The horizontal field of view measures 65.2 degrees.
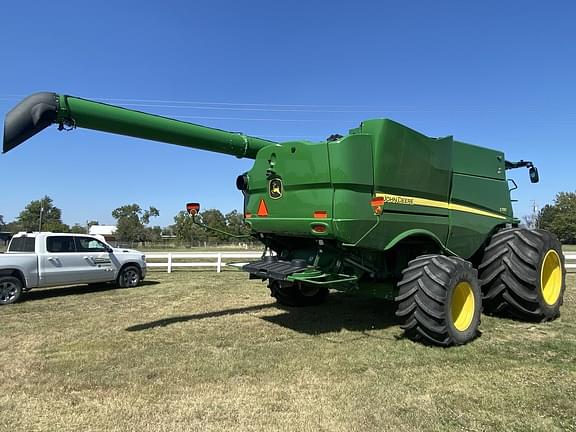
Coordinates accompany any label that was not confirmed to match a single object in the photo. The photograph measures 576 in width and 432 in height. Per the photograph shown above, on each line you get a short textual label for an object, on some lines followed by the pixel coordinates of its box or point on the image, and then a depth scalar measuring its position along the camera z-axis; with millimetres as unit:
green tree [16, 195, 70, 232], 82419
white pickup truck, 10062
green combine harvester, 5949
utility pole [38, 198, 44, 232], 79156
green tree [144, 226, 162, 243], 93675
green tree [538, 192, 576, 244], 75562
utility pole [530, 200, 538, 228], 81625
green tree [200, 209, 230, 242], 87262
